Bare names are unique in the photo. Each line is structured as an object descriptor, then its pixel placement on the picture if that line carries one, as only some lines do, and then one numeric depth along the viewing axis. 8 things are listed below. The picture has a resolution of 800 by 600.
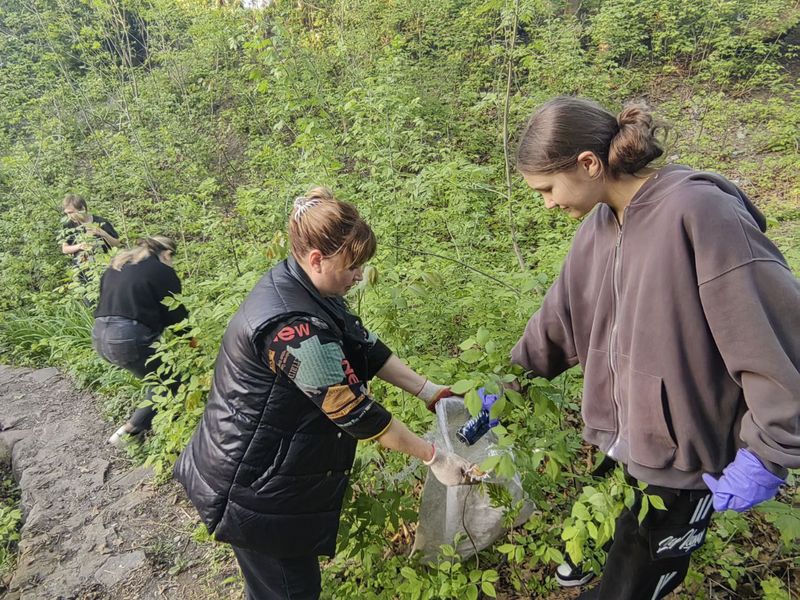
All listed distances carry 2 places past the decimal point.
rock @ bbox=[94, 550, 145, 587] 2.89
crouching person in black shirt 3.66
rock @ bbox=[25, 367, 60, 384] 5.57
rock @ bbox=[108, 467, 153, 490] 3.73
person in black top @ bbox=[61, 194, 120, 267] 4.90
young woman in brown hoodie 1.17
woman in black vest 1.48
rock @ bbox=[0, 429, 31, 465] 4.39
